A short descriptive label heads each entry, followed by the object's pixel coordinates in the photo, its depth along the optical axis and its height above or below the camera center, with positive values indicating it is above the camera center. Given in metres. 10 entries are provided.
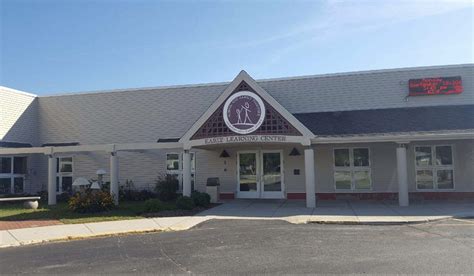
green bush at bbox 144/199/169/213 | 17.25 -1.28
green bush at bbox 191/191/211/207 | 18.72 -1.11
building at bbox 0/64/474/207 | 18.73 +1.72
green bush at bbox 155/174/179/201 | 22.45 -0.76
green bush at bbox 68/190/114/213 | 17.22 -1.10
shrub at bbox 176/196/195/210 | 17.62 -1.20
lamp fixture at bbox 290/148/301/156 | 21.80 +0.89
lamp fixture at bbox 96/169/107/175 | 22.01 +0.10
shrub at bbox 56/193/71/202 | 23.08 -1.16
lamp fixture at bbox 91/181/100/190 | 19.39 -0.52
